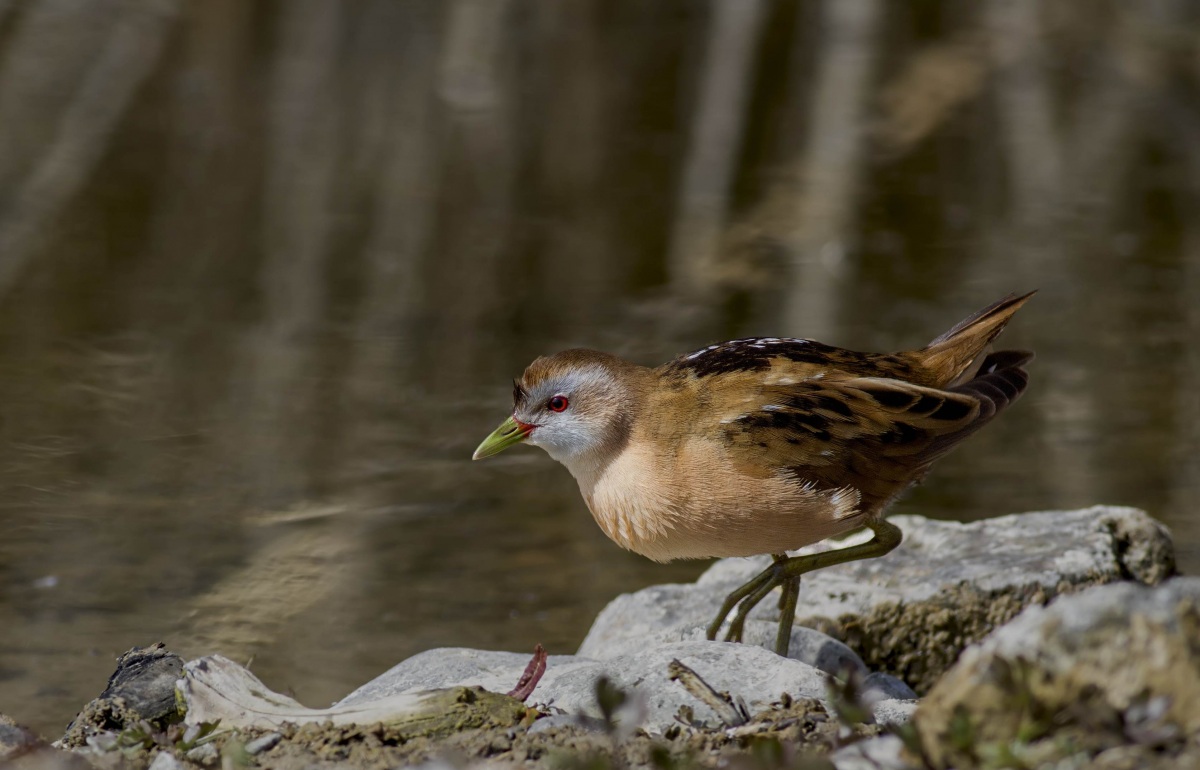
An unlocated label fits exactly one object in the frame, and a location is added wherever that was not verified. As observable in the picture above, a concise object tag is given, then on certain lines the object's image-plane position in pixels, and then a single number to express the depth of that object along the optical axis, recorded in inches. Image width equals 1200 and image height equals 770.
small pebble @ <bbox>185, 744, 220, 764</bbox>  288.4
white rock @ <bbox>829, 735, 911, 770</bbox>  248.5
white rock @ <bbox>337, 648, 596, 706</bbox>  351.9
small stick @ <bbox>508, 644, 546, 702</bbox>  314.3
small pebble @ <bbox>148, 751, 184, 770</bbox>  278.2
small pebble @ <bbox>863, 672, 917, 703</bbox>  403.2
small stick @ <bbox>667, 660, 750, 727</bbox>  305.9
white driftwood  300.2
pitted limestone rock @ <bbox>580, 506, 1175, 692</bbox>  427.8
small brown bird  366.0
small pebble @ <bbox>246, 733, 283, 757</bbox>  286.8
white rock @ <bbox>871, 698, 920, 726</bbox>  315.6
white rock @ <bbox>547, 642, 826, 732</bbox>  317.1
